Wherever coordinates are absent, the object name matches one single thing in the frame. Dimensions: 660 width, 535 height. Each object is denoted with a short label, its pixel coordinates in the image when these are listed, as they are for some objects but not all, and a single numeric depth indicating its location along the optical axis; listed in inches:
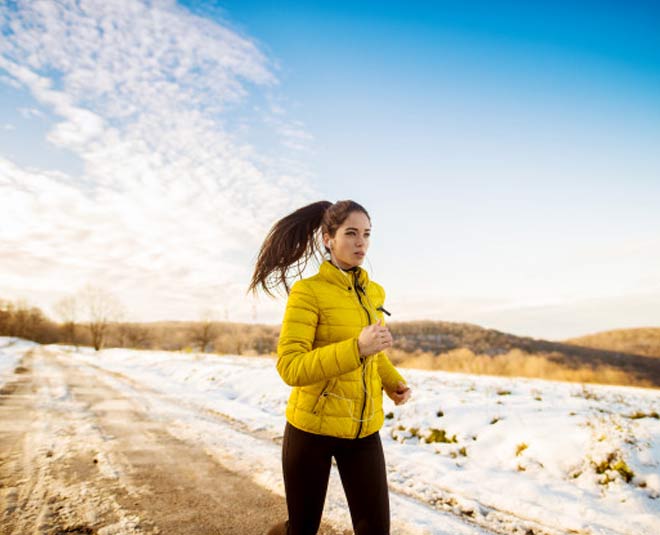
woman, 72.3
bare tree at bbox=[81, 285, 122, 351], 2144.4
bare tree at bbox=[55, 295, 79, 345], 2389.1
